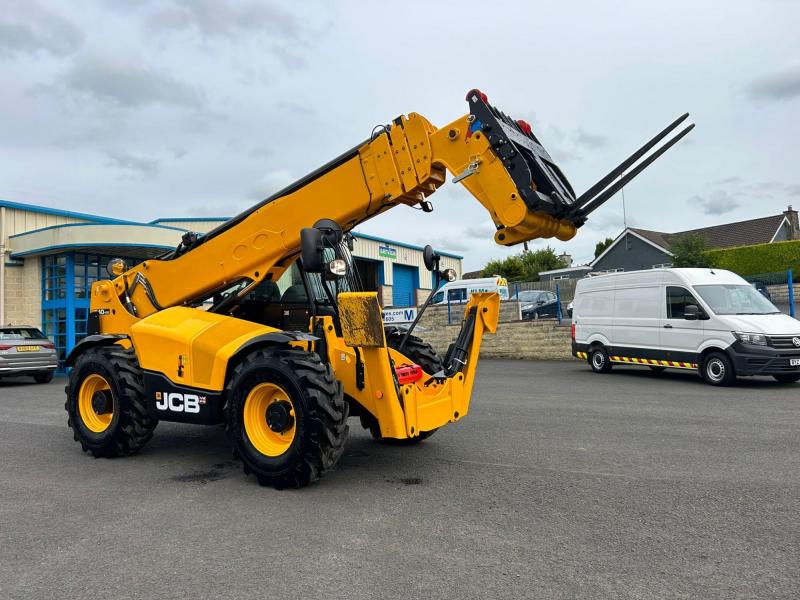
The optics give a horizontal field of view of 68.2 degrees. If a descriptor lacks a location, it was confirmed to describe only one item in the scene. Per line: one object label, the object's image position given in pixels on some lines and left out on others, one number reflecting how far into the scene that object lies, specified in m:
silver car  14.81
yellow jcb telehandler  4.88
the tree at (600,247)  50.33
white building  17.47
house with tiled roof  37.66
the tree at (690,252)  27.23
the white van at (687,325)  10.97
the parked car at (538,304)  19.57
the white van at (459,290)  23.80
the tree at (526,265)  54.44
